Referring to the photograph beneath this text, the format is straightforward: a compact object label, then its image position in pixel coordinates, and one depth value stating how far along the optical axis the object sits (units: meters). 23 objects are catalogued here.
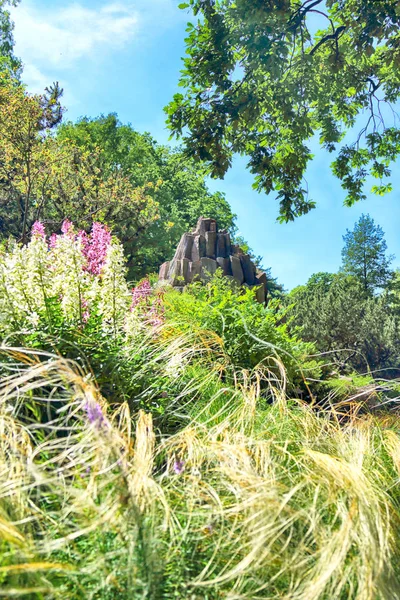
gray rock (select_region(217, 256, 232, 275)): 12.63
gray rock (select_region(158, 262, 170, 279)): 13.16
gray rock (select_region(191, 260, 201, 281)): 12.48
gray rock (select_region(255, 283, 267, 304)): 12.20
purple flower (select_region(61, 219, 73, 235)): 4.95
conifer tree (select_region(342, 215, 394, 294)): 33.75
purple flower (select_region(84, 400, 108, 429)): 1.70
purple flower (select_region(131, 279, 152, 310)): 6.08
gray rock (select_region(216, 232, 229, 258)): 13.02
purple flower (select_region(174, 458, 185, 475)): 2.09
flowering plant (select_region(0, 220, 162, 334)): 3.58
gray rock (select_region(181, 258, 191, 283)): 12.33
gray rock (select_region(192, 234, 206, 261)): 12.85
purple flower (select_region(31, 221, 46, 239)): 3.96
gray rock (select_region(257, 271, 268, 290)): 12.82
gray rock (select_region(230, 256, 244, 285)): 12.54
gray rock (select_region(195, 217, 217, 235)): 13.48
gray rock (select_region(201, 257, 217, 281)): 12.60
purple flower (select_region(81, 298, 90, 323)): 4.06
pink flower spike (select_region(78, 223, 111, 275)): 6.17
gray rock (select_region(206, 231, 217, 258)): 12.95
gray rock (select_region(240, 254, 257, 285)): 12.70
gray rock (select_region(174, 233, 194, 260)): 12.87
